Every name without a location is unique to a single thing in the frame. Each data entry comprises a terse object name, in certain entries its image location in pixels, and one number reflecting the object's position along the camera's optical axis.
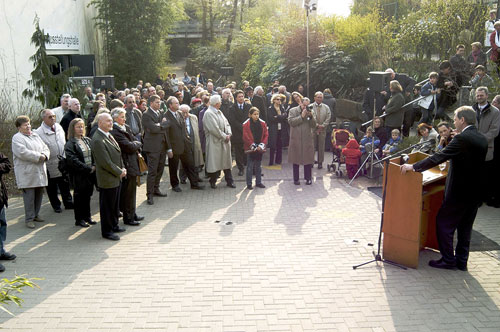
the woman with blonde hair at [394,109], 12.23
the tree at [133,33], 26.47
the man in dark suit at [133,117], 11.52
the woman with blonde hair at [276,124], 13.24
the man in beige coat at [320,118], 13.10
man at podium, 6.32
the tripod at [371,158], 11.54
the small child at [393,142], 11.30
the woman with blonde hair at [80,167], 8.52
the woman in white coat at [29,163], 8.41
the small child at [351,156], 11.85
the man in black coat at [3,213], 7.06
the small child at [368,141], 12.00
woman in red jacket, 11.20
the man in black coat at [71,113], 10.09
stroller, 12.59
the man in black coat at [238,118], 12.43
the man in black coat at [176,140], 10.63
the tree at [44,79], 12.20
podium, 6.54
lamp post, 15.83
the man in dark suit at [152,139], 10.10
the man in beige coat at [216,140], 11.01
